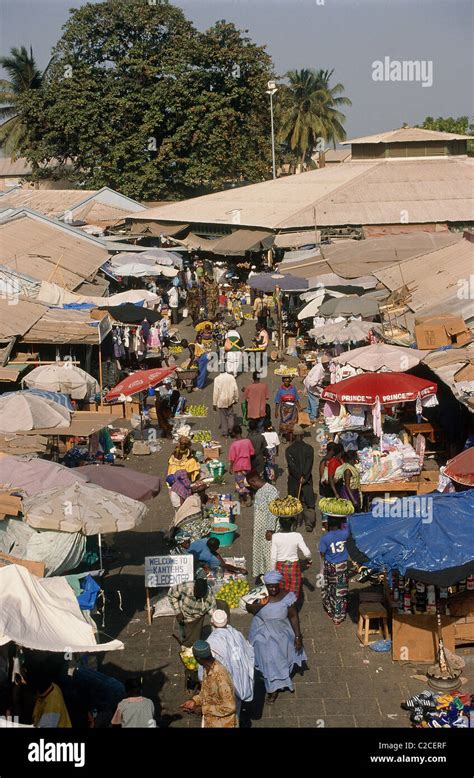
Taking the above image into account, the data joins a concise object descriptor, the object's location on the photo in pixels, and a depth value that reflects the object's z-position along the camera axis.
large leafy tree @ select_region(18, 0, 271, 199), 59.81
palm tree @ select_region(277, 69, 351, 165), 78.75
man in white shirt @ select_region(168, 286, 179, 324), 34.88
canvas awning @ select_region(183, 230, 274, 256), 39.75
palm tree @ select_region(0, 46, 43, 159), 70.44
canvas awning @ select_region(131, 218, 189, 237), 46.62
